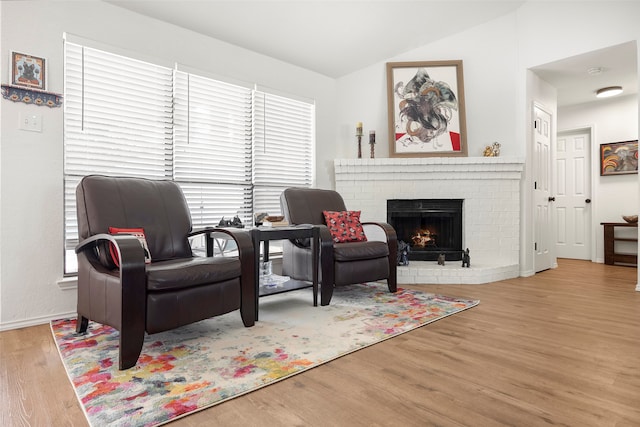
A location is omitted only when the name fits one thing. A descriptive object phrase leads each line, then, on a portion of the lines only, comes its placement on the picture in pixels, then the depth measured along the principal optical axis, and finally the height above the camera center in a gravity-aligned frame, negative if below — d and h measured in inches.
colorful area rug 62.9 -30.7
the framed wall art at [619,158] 218.4 +32.1
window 121.5 +30.3
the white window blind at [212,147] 146.9 +26.9
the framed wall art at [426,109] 185.6 +51.2
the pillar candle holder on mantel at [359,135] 193.8 +39.6
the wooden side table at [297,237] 112.8 -7.4
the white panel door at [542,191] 189.9 +10.8
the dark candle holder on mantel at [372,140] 190.8 +36.1
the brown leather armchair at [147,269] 77.0 -12.7
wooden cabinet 213.9 -20.3
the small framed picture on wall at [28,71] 107.7 +41.0
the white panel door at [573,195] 239.9 +10.9
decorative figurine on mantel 179.2 +29.4
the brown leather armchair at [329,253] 124.2 -14.0
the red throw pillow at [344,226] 144.8 -5.2
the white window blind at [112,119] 119.6 +31.9
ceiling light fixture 207.3 +66.8
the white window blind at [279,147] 173.3 +31.6
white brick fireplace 178.9 +10.6
